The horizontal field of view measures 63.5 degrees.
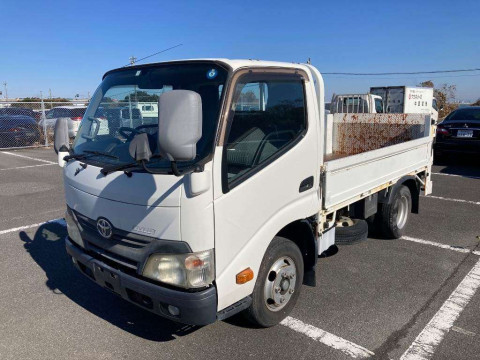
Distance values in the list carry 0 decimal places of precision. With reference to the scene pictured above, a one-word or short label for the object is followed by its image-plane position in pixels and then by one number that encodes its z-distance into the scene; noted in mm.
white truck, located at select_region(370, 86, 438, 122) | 17422
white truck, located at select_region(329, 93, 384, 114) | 15253
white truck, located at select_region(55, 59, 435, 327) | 2438
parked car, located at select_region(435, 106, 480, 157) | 10516
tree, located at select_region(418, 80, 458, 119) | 33669
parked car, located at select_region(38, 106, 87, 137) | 16984
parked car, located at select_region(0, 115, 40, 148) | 15570
